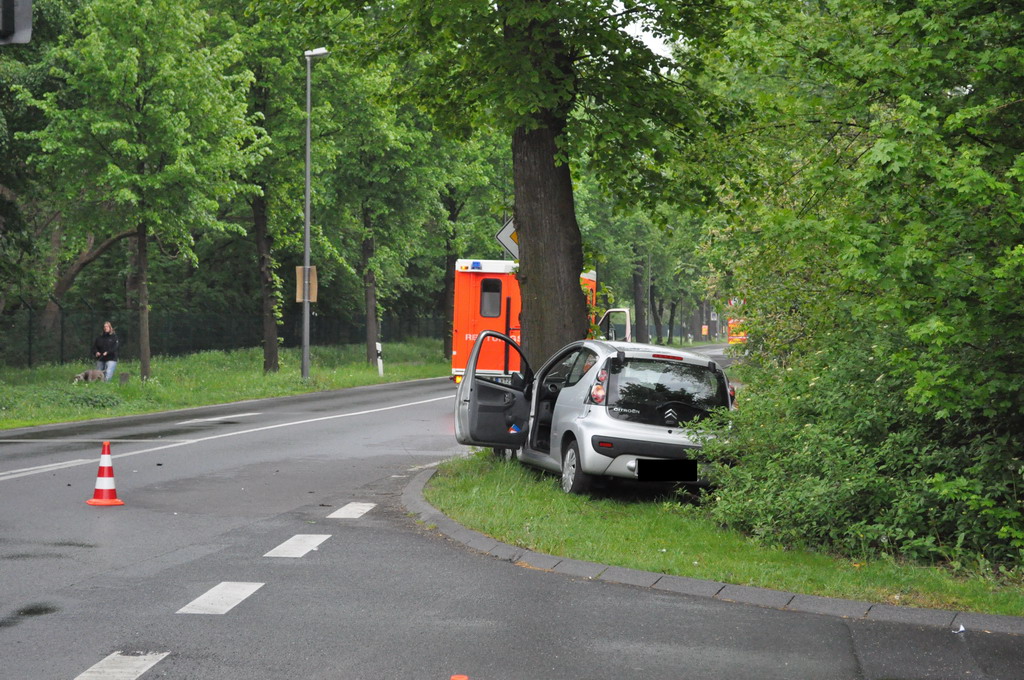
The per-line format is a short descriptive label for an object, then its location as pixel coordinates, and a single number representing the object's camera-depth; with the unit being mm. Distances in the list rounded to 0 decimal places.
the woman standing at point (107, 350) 29250
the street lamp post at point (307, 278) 31375
